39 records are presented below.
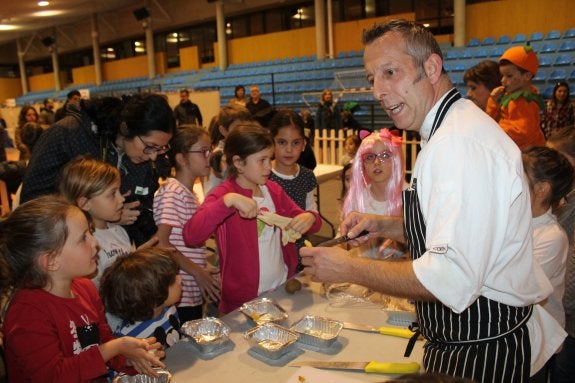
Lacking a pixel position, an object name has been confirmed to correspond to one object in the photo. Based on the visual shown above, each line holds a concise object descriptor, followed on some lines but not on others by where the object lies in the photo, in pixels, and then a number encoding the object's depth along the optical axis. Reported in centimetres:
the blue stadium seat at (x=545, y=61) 1148
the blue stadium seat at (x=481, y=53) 1245
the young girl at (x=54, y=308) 170
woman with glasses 255
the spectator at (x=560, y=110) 823
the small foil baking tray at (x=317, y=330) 188
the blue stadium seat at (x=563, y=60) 1122
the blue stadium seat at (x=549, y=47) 1172
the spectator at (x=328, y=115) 1161
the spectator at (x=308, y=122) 1073
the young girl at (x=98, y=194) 243
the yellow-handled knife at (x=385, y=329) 195
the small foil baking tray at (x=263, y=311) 210
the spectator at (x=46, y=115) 1274
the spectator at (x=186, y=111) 1198
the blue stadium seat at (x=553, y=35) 1190
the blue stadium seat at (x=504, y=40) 1252
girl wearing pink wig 305
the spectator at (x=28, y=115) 1062
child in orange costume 417
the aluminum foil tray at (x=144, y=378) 167
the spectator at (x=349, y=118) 1119
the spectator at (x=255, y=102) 1092
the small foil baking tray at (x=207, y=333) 185
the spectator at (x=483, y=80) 448
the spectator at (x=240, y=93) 1252
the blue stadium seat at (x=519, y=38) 1242
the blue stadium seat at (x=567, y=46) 1147
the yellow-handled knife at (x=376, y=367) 167
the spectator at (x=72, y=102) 277
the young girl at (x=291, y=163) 368
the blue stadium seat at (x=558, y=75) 1106
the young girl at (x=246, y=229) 274
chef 129
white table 170
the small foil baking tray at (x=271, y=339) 180
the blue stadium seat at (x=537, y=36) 1220
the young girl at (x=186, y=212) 297
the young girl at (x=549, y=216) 233
